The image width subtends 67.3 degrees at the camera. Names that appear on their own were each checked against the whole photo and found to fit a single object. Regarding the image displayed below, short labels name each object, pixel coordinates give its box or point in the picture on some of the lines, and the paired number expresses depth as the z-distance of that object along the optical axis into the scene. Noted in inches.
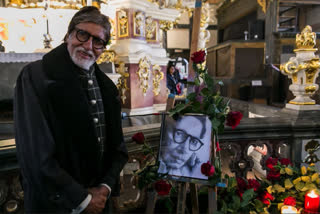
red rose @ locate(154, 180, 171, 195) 56.6
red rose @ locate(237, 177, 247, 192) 69.0
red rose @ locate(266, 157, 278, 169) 73.5
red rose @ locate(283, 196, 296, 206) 64.6
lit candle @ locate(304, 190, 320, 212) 63.3
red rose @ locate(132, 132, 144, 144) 58.4
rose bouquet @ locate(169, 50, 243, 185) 54.2
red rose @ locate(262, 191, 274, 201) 71.7
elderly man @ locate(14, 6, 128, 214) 37.8
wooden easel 56.2
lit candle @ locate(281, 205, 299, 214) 57.8
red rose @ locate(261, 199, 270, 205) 72.0
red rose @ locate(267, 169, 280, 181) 71.9
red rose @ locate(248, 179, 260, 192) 67.1
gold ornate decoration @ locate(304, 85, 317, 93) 90.8
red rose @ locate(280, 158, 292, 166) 76.0
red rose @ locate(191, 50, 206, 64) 53.4
